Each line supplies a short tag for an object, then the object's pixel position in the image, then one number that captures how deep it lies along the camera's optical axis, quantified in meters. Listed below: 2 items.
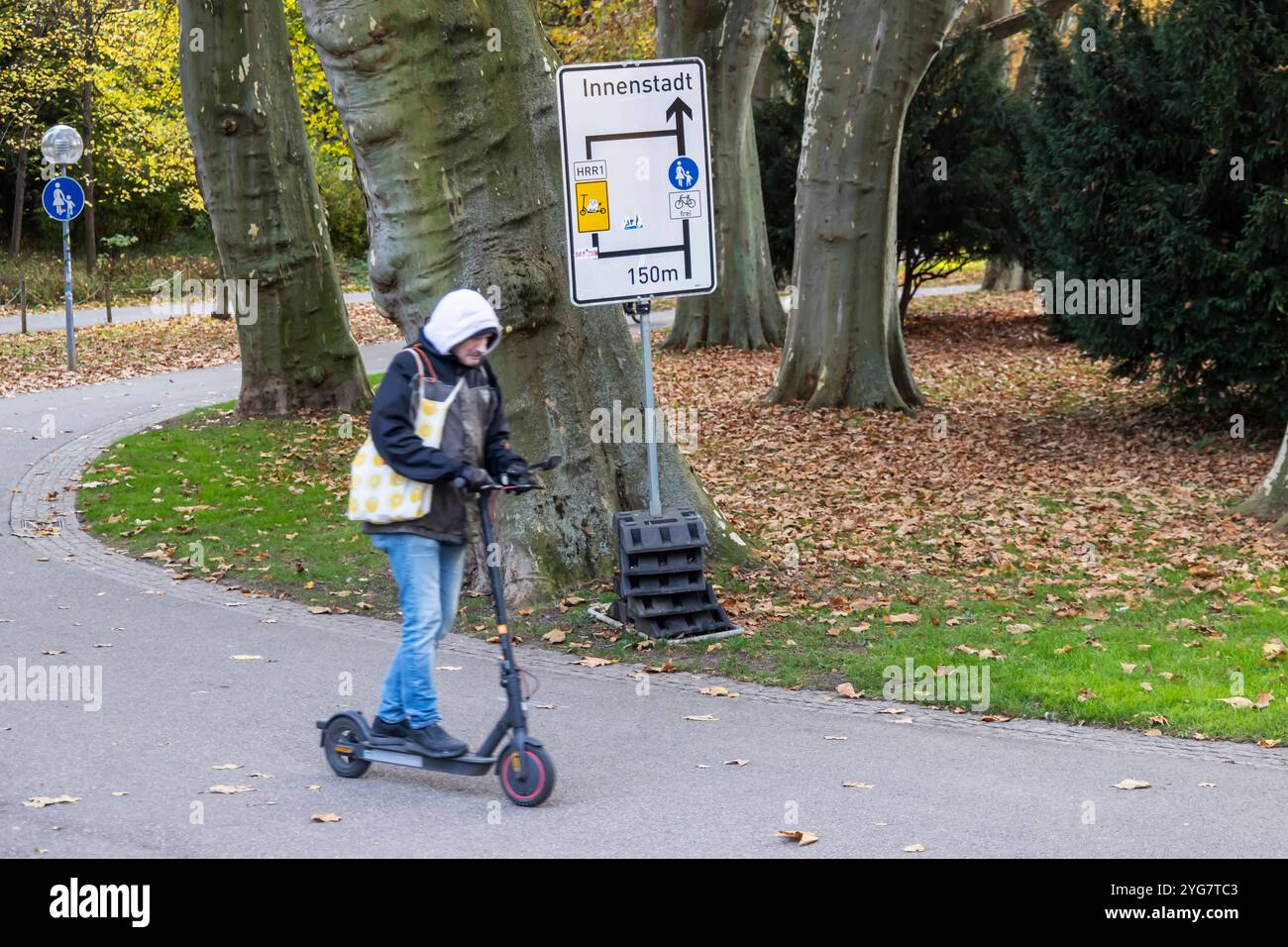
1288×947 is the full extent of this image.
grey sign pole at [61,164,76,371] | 24.44
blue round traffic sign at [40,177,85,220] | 24.94
